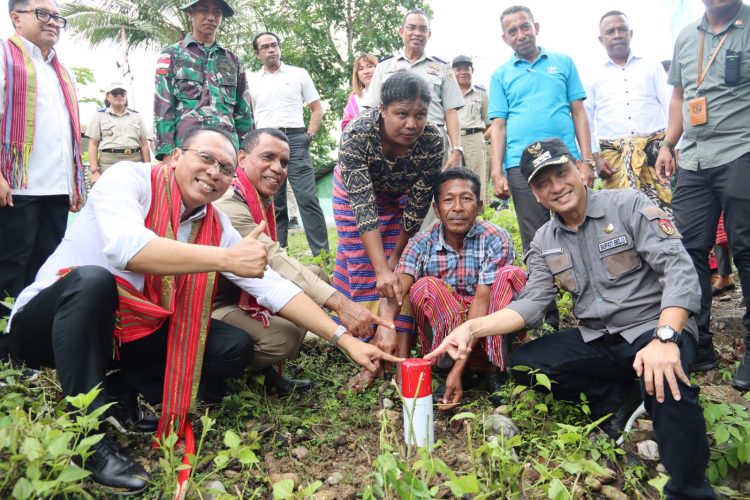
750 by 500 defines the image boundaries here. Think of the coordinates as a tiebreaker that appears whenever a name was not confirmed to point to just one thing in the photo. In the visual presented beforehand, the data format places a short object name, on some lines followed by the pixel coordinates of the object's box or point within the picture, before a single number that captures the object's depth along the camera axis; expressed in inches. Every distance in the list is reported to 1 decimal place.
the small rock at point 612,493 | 93.2
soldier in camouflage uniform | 166.7
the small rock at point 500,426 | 104.0
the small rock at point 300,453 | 103.4
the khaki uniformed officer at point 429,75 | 198.2
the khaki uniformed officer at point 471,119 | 276.8
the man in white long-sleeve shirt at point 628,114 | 175.3
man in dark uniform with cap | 101.7
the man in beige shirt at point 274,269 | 118.6
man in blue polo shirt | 166.7
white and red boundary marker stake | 91.1
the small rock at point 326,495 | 90.0
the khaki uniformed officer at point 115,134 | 300.5
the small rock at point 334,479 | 95.2
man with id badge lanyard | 123.6
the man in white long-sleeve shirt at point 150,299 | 88.2
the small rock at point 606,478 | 96.4
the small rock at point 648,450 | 106.5
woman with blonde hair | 240.8
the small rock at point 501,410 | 110.5
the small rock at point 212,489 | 85.6
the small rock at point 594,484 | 92.3
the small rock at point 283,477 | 94.0
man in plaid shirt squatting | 124.6
